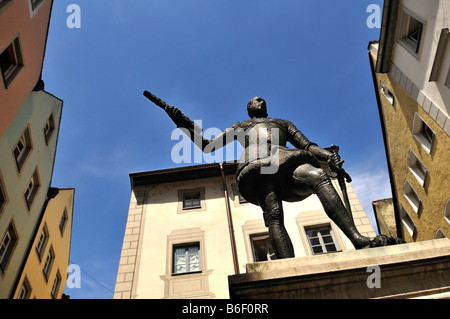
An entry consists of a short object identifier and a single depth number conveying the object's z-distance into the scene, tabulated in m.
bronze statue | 3.33
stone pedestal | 2.53
